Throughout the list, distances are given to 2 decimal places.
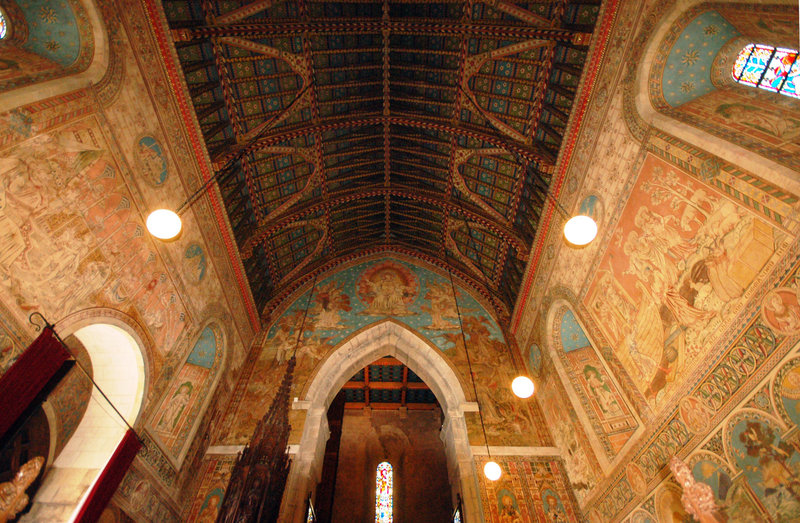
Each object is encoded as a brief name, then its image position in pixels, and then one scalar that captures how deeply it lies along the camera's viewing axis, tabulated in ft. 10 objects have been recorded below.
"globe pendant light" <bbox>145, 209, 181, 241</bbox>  17.65
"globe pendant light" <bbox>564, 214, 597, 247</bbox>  17.35
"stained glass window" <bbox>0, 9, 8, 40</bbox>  19.03
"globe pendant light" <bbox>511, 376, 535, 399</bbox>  26.63
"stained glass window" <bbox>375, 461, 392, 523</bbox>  52.11
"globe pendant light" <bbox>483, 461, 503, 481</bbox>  29.30
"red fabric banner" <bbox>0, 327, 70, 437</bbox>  16.00
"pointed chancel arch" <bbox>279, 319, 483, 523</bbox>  30.45
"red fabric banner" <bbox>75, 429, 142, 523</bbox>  20.33
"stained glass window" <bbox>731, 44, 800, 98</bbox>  17.81
